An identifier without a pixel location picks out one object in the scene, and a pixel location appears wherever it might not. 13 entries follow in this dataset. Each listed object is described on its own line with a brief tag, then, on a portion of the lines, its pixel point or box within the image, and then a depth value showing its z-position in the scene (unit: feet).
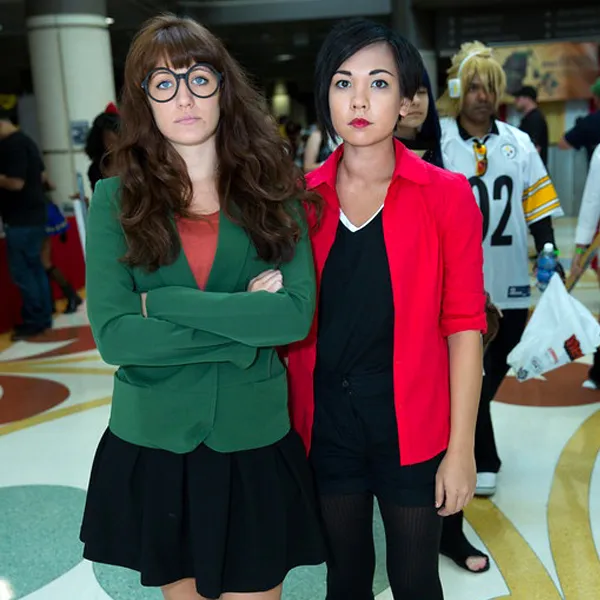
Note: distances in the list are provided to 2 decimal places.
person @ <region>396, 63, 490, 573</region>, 6.97
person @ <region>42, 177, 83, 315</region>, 21.58
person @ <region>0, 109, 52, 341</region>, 18.60
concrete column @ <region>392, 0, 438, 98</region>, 34.60
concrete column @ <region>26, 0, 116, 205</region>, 27.78
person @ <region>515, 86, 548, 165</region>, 27.58
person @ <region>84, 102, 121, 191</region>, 13.08
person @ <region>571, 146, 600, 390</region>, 11.54
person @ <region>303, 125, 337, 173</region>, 23.24
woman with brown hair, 4.54
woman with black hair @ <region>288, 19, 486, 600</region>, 4.80
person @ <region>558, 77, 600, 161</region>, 19.02
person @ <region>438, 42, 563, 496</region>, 8.88
